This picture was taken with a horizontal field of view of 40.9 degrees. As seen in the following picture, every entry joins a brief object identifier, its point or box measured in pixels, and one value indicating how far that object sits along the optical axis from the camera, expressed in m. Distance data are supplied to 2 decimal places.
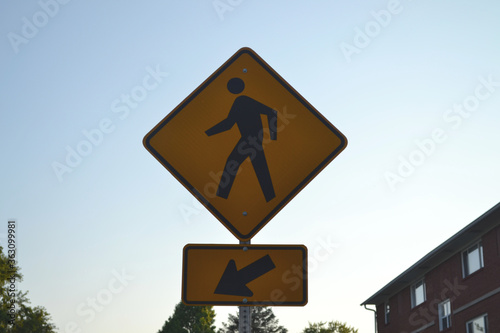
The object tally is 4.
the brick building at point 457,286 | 31.81
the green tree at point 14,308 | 46.62
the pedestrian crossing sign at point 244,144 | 3.77
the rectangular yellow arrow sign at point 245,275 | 3.65
